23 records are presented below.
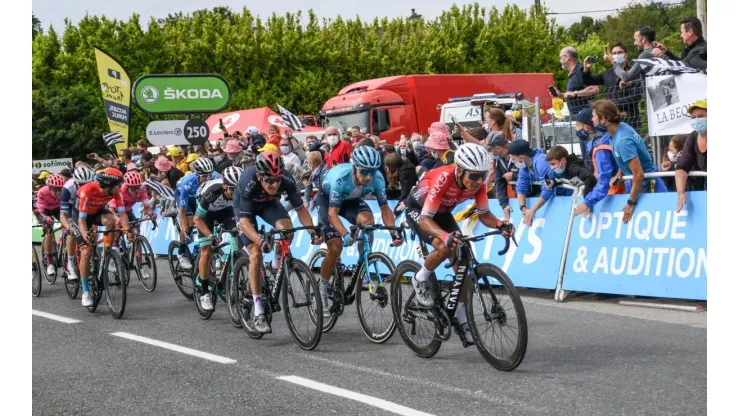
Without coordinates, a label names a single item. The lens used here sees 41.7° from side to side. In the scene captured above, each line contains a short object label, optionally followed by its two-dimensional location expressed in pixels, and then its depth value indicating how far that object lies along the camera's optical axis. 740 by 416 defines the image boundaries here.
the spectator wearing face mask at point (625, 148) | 10.03
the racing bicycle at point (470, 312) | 7.01
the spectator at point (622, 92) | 11.65
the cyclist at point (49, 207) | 14.65
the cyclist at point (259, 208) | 8.99
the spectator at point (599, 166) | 10.36
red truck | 27.47
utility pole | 14.25
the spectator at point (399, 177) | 13.02
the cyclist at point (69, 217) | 13.20
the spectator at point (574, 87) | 12.34
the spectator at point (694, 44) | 10.62
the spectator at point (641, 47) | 11.23
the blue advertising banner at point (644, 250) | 9.24
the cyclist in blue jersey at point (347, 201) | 8.77
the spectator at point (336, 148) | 16.08
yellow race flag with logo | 24.12
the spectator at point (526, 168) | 11.22
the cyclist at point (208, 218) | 10.78
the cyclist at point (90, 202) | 11.87
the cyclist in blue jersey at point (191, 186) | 11.38
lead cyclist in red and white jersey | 7.25
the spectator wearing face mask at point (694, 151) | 9.46
